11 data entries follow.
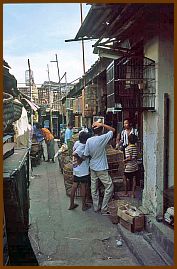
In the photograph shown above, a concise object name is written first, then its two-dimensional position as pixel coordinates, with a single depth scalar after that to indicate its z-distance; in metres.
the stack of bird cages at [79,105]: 13.72
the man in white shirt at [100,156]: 7.44
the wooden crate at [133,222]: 6.06
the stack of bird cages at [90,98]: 11.47
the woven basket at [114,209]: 6.81
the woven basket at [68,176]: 8.96
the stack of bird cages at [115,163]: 8.46
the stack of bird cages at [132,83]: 6.06
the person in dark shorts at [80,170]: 7.83
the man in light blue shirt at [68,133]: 14.97
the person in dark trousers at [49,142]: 15.35
